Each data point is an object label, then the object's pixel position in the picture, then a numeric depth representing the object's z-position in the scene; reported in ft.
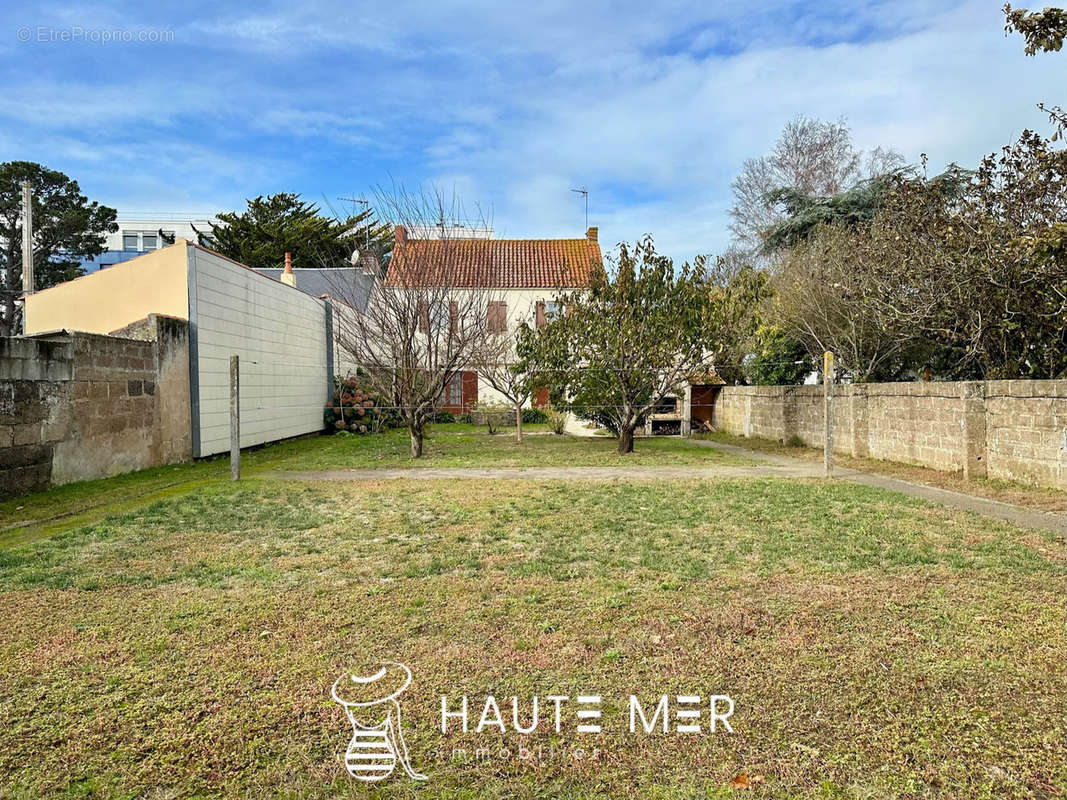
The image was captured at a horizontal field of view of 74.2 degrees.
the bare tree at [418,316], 41.14
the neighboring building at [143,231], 168.25
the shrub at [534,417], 74.74
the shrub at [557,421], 60.75
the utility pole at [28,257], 59.07
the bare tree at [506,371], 51.72
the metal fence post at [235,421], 31.24
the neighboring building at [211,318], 37.42
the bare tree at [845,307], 39.17
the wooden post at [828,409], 32.12
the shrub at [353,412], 61.67
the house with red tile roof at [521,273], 48.11
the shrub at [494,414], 71.15
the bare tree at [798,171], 81.05
